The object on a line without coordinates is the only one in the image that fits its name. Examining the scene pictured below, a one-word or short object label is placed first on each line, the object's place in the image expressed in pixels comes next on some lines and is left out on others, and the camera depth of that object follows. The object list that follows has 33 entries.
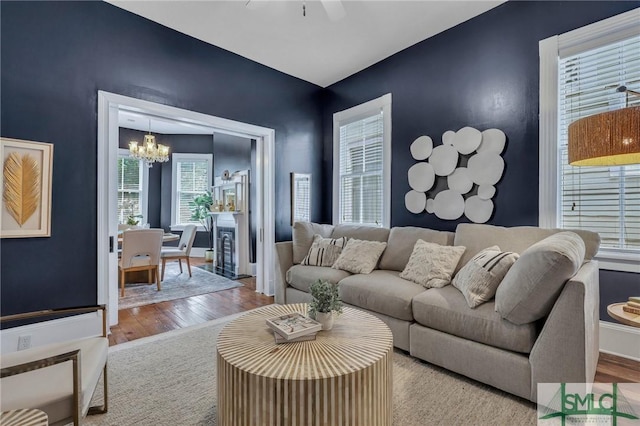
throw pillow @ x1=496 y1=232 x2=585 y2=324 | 1.61
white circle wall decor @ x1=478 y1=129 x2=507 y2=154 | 2.93
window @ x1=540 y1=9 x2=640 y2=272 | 2.34
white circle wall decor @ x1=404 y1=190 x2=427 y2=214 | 3.55
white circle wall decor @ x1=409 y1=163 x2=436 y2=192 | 3.47
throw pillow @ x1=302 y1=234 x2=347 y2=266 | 3.43
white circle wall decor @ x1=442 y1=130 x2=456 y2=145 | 3.30
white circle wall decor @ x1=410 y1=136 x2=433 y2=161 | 3.51
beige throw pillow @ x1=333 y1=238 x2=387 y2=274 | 3.10
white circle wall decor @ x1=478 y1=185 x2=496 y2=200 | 3.00
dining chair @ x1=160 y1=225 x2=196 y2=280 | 5.03
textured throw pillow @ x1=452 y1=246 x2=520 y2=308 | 2.04
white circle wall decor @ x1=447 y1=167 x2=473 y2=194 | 3.18
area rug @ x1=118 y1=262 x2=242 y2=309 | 4.00
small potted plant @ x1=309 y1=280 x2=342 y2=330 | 1.67
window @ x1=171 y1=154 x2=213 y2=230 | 7.67
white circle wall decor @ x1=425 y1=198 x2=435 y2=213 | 3.47
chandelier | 5.75
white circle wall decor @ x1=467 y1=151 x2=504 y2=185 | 2.96
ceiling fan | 2.34
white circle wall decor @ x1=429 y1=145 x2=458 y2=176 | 3.28
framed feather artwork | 2.39
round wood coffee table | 1.20
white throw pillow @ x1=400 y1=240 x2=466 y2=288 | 2.53
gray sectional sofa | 1.63
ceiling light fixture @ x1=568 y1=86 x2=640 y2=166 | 1.61
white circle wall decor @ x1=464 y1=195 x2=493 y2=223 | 3.03
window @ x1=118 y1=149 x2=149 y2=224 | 7.12
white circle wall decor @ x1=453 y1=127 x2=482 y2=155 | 3.10
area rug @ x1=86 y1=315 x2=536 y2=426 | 1.67
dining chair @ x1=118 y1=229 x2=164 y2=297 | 4.12
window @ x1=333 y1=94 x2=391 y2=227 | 4.00
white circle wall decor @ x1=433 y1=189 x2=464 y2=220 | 3.25
